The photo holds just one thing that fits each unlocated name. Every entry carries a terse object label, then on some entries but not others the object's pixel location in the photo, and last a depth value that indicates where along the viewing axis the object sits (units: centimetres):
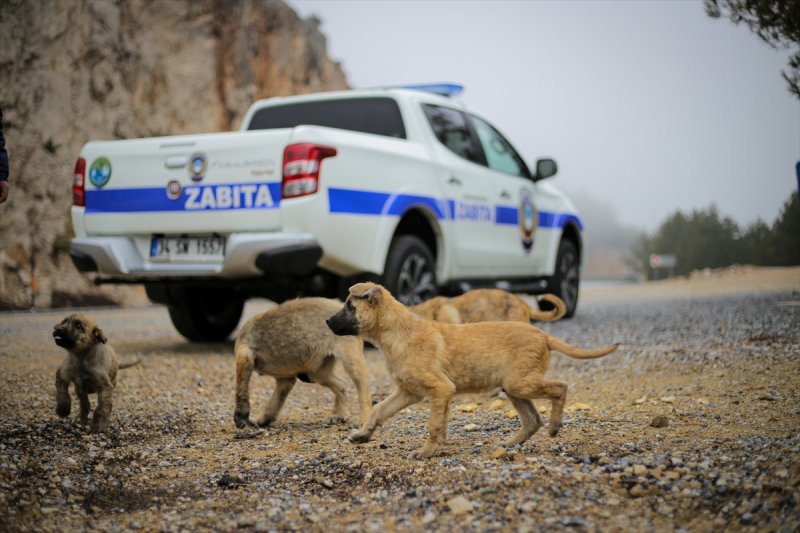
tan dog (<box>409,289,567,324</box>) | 666
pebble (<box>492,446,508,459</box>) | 400
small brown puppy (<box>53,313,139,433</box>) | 494
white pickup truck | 695
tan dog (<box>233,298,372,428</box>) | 521
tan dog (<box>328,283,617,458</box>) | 430
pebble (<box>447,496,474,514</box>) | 320
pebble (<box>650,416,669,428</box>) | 452
